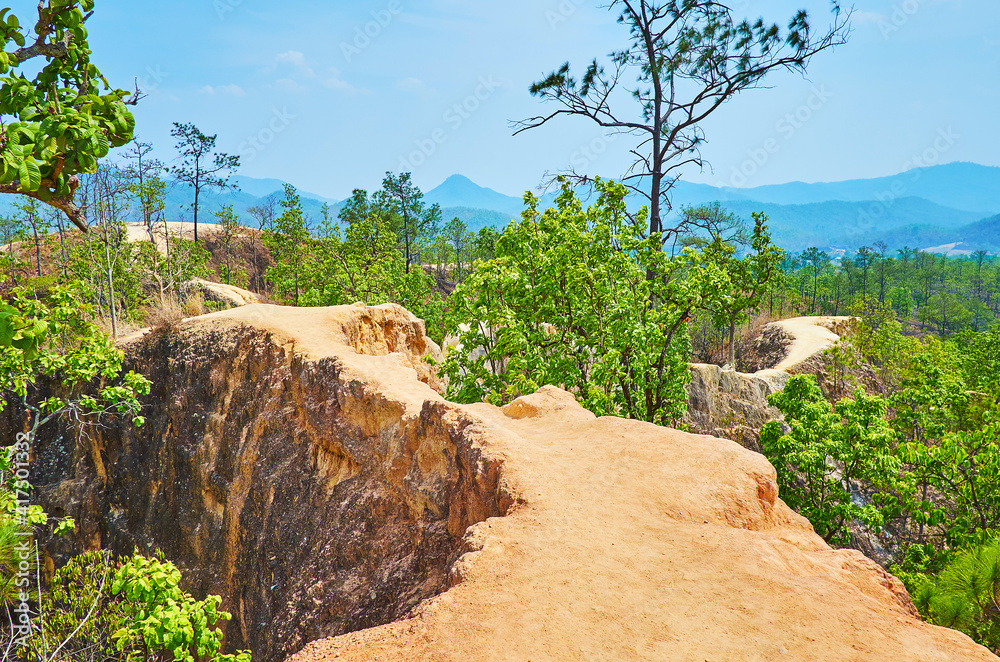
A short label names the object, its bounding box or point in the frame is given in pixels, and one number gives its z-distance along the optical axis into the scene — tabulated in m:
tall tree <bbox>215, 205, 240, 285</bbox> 43.25
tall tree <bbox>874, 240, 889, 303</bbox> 82.88
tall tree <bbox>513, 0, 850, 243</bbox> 16.33
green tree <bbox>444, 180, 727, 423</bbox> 11.18
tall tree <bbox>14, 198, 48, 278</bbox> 30.38
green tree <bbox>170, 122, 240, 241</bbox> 45.25
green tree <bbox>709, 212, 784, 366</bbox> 21.58
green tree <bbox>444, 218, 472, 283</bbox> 68.94
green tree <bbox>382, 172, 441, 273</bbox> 52.22
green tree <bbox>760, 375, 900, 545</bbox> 10.62
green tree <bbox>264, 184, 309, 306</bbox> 27.88
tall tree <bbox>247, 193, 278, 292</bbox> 53.79
